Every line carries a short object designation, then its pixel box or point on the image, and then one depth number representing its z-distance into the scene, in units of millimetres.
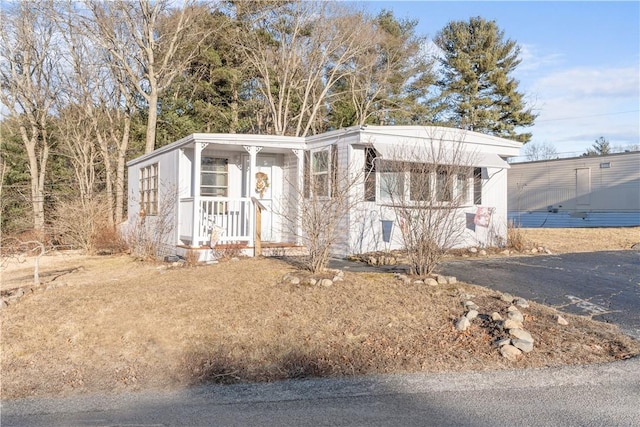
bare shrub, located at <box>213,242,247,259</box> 10039
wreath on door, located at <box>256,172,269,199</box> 12164
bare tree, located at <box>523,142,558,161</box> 50728
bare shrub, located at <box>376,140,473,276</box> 7258
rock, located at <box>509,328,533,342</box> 5023
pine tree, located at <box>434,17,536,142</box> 28953
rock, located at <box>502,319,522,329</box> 5254
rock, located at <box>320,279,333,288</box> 6854
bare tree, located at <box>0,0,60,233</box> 20938
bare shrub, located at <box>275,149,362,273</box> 7512
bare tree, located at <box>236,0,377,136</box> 23156
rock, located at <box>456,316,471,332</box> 5391
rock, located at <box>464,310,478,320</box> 5629
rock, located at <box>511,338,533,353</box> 4850
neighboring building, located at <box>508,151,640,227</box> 19672
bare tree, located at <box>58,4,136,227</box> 22219
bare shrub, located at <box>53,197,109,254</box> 13789
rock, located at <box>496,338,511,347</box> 4927
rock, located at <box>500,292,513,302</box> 6426
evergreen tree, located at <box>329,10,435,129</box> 25500
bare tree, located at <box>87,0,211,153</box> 19891
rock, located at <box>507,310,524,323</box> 5500
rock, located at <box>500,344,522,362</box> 4742
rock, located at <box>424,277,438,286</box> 7031
